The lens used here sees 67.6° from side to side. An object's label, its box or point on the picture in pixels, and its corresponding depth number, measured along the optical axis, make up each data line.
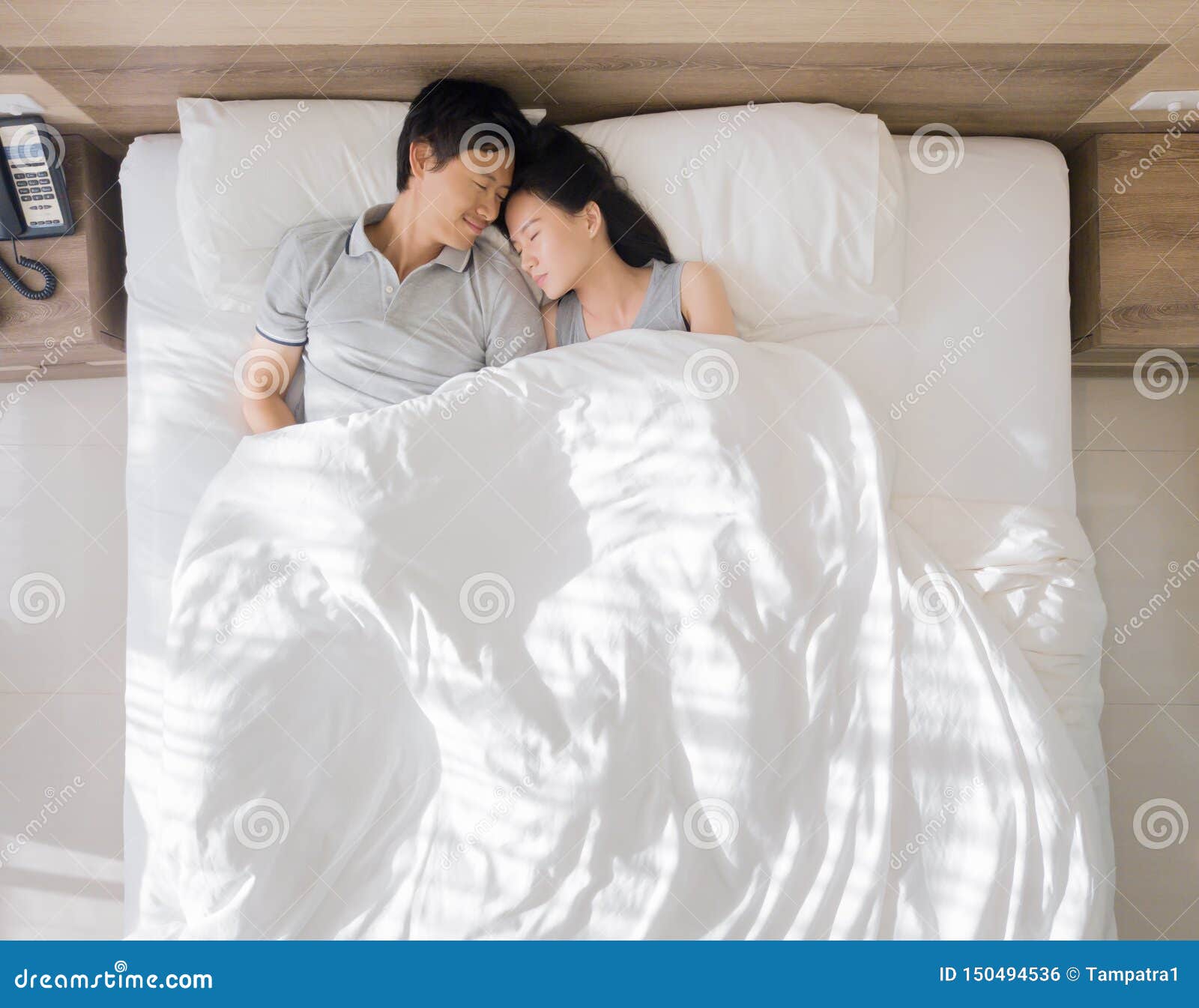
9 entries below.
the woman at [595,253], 1.48
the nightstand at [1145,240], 1.59
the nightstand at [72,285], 1.62
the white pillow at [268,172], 1.51
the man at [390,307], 1.51
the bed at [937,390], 1.47
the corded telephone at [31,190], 1.54
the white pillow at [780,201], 1.51
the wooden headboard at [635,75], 1.45
